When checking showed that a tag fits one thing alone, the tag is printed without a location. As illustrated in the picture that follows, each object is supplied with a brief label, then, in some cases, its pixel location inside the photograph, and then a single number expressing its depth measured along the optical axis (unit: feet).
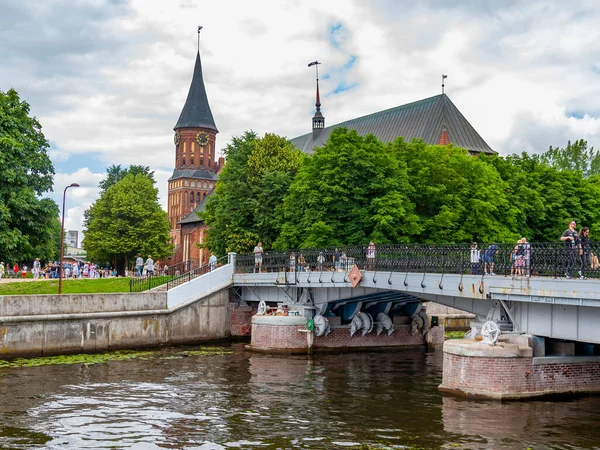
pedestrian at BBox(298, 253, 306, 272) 109.70
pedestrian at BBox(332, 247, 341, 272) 101.68
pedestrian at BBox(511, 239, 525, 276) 67.67
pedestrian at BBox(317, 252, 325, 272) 104.61
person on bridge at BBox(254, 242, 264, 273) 122.72
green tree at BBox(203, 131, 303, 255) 145.18
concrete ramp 118.42
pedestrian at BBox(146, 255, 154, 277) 147.28
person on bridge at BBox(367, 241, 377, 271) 93.09
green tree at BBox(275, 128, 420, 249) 124.06
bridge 63.10
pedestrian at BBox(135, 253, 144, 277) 166.71
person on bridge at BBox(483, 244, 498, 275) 72.23
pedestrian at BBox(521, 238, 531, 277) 66.54
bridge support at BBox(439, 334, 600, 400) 65.51
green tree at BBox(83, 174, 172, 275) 215.31
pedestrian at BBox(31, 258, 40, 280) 169.77
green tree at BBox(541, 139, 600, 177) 248.73
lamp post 119.55
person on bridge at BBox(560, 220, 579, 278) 61.87
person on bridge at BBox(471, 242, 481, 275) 74.23
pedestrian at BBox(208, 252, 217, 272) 130.50
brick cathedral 374.73
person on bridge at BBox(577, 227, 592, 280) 60.85
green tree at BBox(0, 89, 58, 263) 119.44
